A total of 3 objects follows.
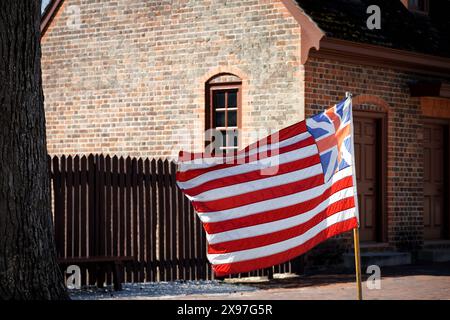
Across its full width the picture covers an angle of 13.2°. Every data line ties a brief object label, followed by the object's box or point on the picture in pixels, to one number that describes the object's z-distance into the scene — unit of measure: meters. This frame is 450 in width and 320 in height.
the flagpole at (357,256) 16.14
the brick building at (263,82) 31.92
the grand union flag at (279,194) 16.78
